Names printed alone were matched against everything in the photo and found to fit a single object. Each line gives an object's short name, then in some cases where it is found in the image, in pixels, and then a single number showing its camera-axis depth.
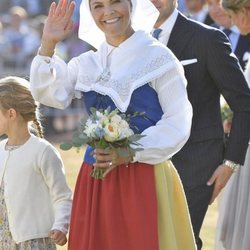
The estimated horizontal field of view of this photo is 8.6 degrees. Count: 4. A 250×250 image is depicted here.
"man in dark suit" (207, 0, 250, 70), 13.60
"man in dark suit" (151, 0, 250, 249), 9.86
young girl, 9.53
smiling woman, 8.49
